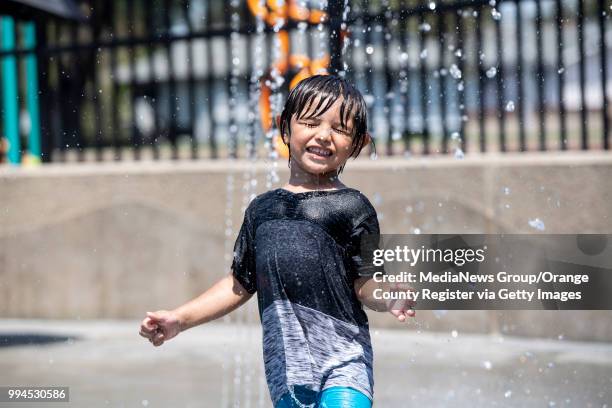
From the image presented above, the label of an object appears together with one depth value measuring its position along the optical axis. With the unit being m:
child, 4.19
